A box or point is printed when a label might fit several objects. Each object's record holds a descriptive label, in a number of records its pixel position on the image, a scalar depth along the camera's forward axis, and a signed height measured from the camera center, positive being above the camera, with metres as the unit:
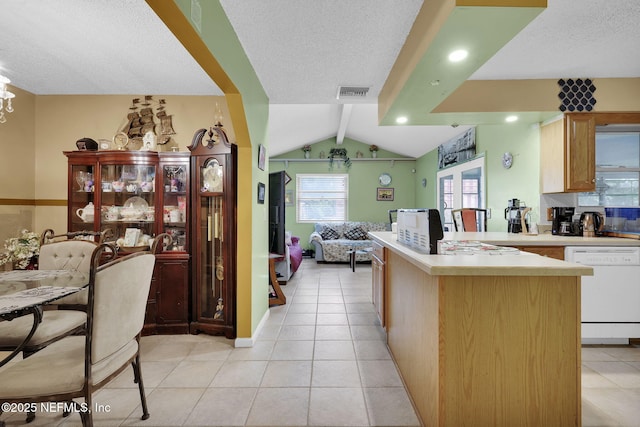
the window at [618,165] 3.10 +0.48
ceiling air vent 3.05 +1.26
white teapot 3.03 +0.00
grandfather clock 2.89 -0.20
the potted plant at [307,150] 7.64 +1.58
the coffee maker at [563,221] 3.06 -0.10
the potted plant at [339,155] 7.71 +1.47
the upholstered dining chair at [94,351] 1.26 -0.69
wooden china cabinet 2.95 +0.05
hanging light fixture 2.26 +0.92
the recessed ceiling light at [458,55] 1.91 +1.02
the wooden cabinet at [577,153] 2.95 +0.58
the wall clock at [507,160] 3.90 +0.68
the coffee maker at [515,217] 3.30 -0.06
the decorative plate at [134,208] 3.05 +0.05
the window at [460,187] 4.85 +0.44
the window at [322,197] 7.79 +0.39
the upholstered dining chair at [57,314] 1.82 -0.71
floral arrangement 2.56 -0.32
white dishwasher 2.57 -0.71
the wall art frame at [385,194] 7.80 +0.46
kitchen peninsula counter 1.43 -0.65
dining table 1.33 -0.41
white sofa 6.57 -0.63
